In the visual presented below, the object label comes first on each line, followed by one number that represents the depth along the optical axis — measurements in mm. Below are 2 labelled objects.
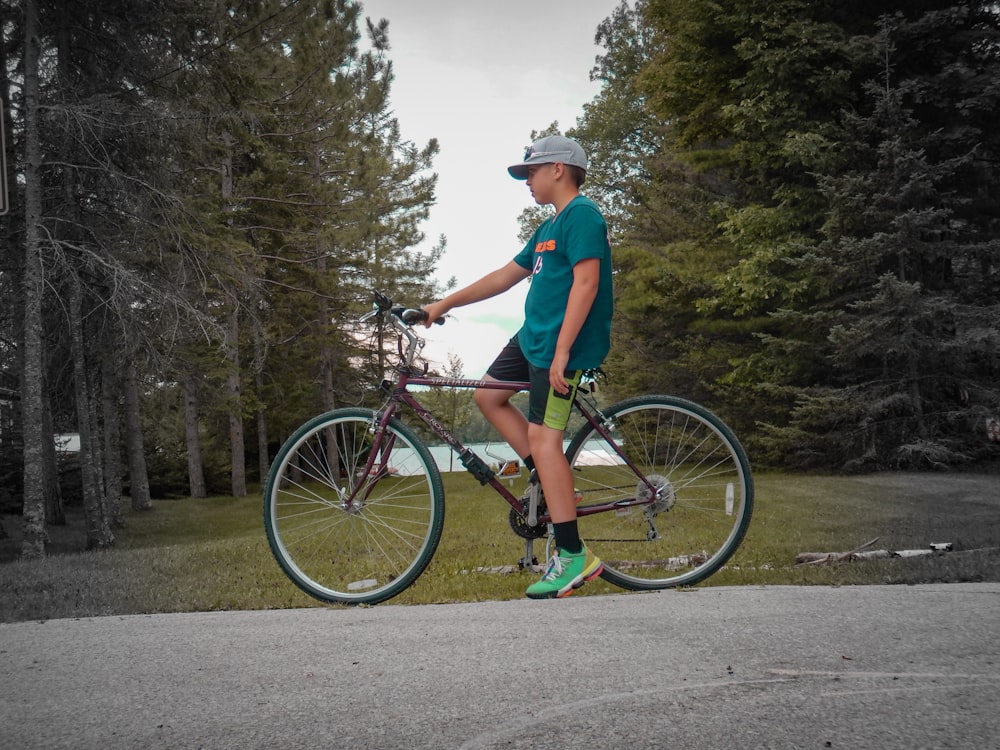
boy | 3602
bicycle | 3947
